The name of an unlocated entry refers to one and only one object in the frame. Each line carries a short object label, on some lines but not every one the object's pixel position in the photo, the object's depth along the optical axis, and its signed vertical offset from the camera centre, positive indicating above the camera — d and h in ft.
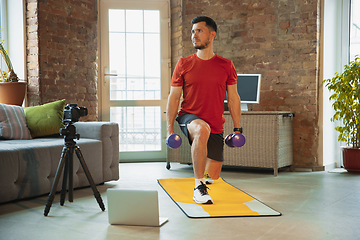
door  16.19 +1.53
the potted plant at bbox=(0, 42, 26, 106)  12.17 +0.67
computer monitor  13.91 +0.71
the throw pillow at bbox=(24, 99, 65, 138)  11.29 -0.41
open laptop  6.80 -1.96
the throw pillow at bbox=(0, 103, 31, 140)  10.59 -0.53
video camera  7.77 -0.15
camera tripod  7.68 -1.14
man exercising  8.80 +0.45
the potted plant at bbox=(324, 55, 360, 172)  13.48 +0.04
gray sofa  8.54 -1.46
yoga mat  7.72 -2.36
